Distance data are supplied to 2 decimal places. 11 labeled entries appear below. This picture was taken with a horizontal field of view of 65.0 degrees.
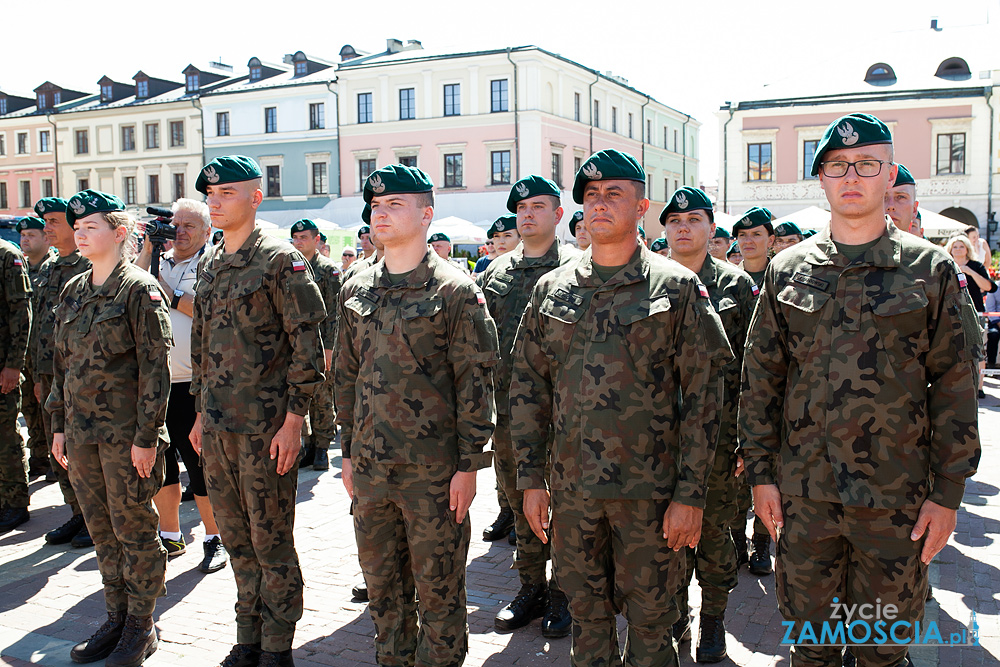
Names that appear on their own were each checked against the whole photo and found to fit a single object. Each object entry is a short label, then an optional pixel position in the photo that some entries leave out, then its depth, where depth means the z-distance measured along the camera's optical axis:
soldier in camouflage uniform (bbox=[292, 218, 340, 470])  8.28
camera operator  5.50
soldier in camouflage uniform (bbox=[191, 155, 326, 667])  3.89
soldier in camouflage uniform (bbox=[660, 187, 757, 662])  4.02
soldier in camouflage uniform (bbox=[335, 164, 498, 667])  3.45
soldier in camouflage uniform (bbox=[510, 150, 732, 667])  3.10
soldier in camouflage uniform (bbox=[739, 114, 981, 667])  2.80
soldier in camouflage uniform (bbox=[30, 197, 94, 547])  5.98
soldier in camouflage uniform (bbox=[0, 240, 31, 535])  6.32
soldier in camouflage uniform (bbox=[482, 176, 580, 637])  4.61
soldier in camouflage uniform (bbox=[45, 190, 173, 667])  4.13
